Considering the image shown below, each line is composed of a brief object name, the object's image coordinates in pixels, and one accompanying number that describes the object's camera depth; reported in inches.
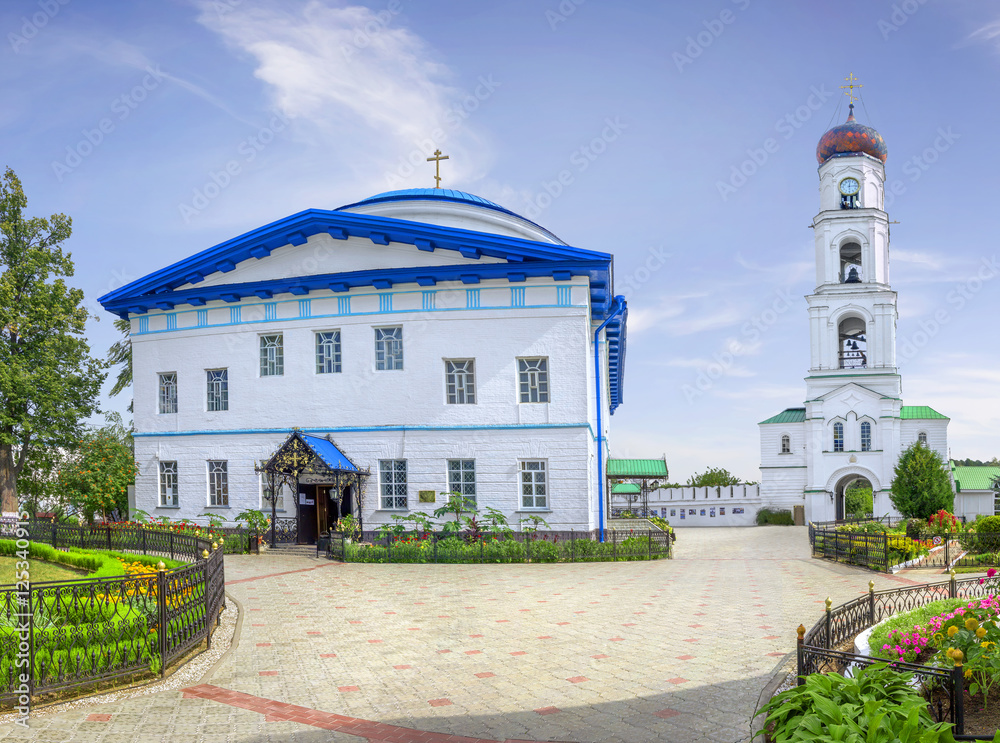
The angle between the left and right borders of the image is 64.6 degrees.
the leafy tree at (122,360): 1434.5
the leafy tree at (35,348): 1237.7
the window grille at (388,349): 952.3
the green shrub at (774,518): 2014.0
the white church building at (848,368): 1961.1
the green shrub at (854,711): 187.5
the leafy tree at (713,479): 2554.1
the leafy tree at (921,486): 1540.4
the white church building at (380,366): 910.4
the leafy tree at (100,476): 1016.2
